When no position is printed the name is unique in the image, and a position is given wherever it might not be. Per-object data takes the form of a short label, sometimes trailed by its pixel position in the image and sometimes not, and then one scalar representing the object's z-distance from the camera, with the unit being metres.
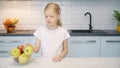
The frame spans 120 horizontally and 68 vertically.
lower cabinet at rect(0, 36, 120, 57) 2.51
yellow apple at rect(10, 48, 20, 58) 1.13
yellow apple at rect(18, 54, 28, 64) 1.13
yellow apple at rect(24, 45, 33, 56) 1.15
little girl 1.58
